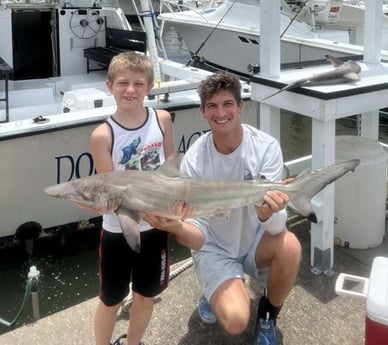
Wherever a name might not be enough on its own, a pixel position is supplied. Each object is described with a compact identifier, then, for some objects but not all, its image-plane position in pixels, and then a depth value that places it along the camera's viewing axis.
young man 2.62
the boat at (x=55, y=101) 4.68
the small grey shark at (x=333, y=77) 3.40
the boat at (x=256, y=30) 11.12
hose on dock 3.28
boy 2.58
